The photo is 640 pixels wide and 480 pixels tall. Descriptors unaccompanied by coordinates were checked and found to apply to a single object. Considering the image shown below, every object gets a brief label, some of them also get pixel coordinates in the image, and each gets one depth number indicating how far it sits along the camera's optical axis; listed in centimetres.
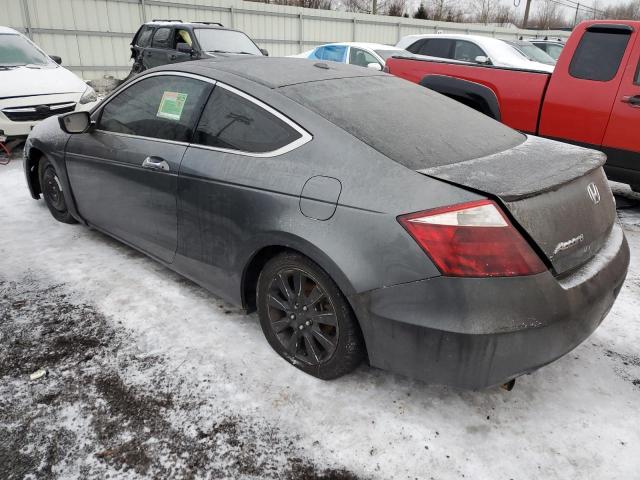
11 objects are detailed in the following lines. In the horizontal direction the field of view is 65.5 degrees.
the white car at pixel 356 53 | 1125
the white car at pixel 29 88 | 678
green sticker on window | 311
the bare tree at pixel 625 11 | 6925
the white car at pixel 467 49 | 923
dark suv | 1037
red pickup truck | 489
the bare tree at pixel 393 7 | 4744
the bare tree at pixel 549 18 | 6206
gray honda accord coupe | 200
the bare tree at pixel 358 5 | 4753
